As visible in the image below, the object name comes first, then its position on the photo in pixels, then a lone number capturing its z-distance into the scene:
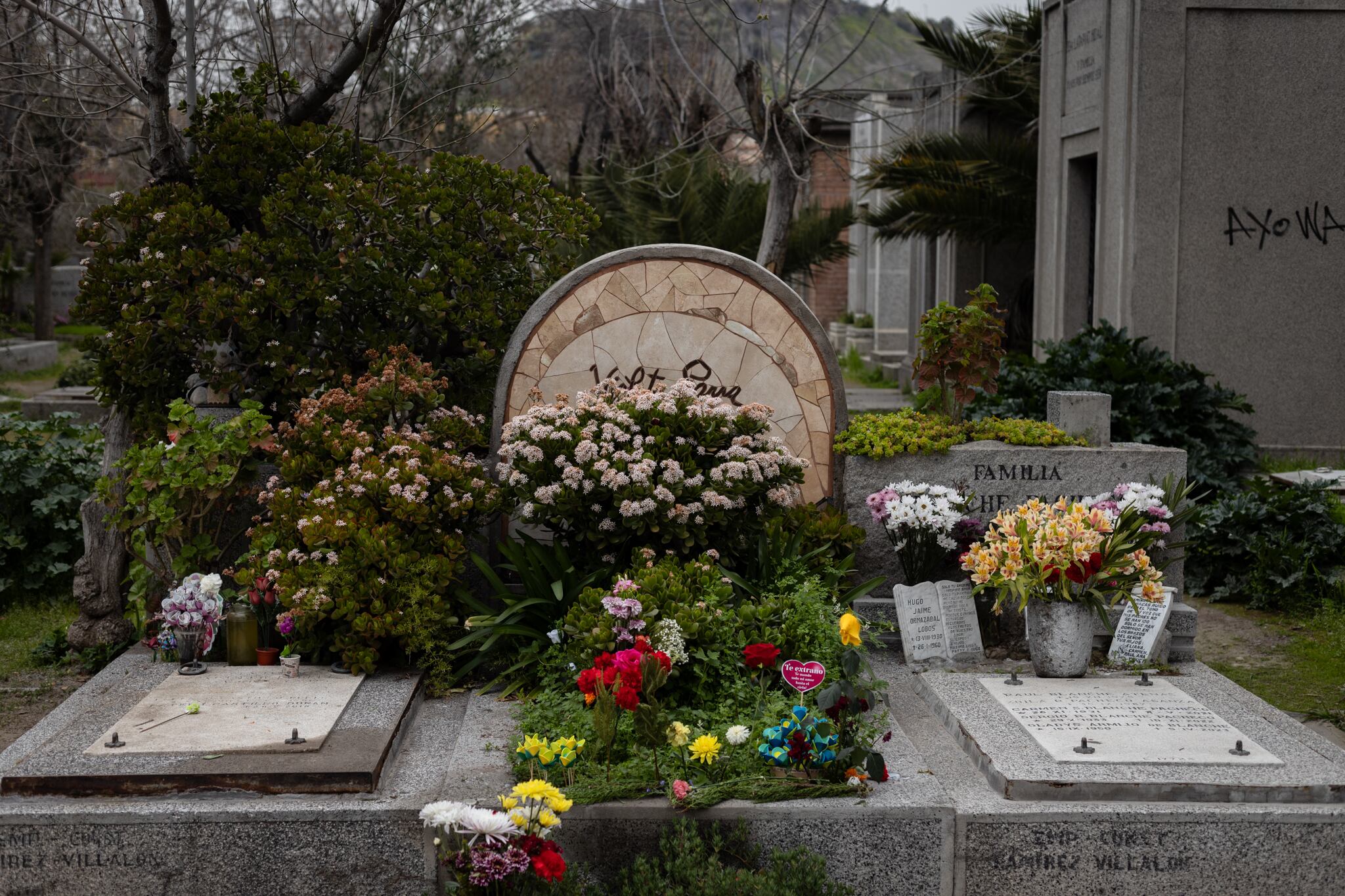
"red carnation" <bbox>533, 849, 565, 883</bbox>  3.54
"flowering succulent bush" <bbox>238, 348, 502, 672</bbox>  5.15
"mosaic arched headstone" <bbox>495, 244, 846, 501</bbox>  6.28
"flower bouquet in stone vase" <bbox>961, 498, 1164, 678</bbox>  5.07
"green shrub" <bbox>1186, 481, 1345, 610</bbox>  7.58
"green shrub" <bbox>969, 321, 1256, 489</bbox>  8.83
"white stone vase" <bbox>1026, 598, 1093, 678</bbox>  5.12
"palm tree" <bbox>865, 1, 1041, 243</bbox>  13.25
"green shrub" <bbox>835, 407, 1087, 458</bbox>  5.82
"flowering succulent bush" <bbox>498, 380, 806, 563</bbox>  5.25
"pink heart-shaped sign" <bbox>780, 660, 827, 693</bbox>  4.48
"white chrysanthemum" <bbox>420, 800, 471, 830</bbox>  3.58
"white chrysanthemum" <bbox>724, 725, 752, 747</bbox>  4.17
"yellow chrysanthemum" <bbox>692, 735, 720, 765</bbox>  4.04
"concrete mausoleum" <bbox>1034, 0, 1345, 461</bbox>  9.81
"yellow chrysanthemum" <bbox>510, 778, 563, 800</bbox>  3.65
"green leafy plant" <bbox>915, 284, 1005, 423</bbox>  6.22
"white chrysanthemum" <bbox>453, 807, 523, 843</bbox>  3.56
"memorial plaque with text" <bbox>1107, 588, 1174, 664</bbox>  5.39
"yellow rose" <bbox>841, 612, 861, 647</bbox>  4.25
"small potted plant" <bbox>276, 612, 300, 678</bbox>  5.11
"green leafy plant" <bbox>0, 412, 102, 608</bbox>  7.68
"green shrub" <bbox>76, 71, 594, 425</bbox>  6.14
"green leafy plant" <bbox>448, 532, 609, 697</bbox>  5.19
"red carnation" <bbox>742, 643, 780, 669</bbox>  4.53
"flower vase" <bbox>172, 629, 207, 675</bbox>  5.25
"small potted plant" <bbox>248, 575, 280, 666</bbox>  5.31
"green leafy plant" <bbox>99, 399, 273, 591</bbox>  5.57
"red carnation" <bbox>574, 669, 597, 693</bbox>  4.18
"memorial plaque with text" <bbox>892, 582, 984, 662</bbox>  5.49
